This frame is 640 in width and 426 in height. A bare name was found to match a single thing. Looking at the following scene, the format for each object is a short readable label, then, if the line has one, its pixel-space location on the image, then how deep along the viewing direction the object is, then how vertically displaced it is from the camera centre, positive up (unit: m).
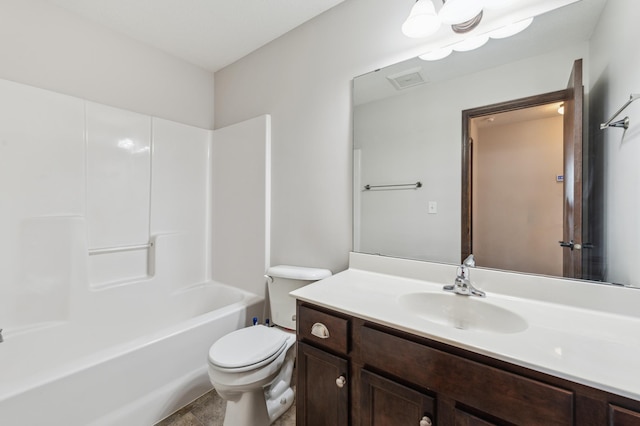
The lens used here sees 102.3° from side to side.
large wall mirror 0.97 +0.28
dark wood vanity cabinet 0.62 -0.51
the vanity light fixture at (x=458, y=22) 1.11 +0.89
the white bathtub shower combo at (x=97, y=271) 1.30 -0.43
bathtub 1.11 -0.84
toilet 1.24 -0.77
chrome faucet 1.11 -0.30
